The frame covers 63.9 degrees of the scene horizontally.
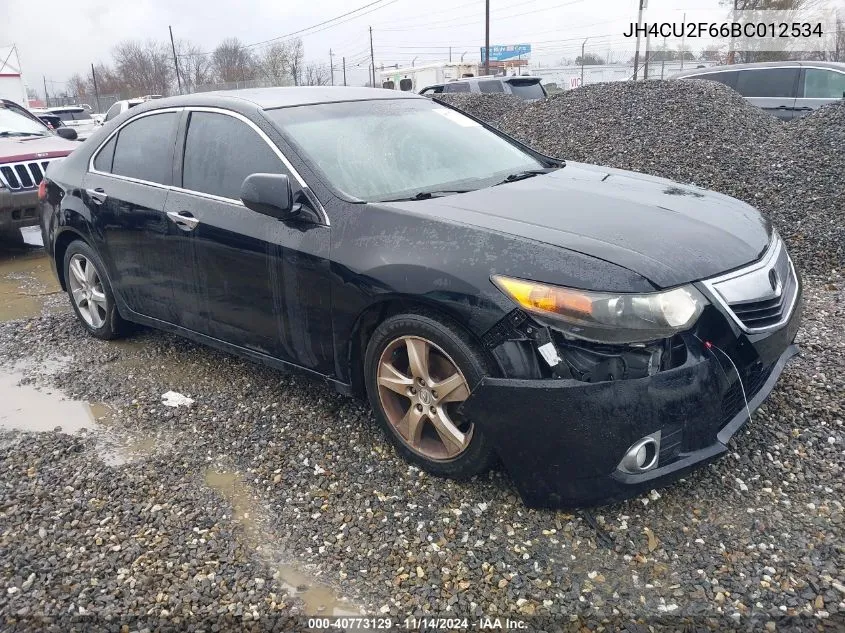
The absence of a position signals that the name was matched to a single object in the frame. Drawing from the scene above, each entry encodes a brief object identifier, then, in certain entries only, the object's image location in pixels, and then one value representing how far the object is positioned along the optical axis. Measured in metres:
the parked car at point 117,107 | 17.95
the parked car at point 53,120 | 12.41
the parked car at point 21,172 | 7.45
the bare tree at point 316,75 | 57.09
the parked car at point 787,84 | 12.27
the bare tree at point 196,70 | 64.64
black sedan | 2.50
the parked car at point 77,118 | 23.11
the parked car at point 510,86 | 16.34
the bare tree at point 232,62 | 62.25
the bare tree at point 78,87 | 77.86
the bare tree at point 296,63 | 55.85
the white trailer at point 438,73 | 35.09
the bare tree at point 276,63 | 57.84
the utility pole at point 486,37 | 32.06
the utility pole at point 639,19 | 29.14
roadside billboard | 58.78
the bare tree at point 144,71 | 65.75
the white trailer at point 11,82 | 27.45
